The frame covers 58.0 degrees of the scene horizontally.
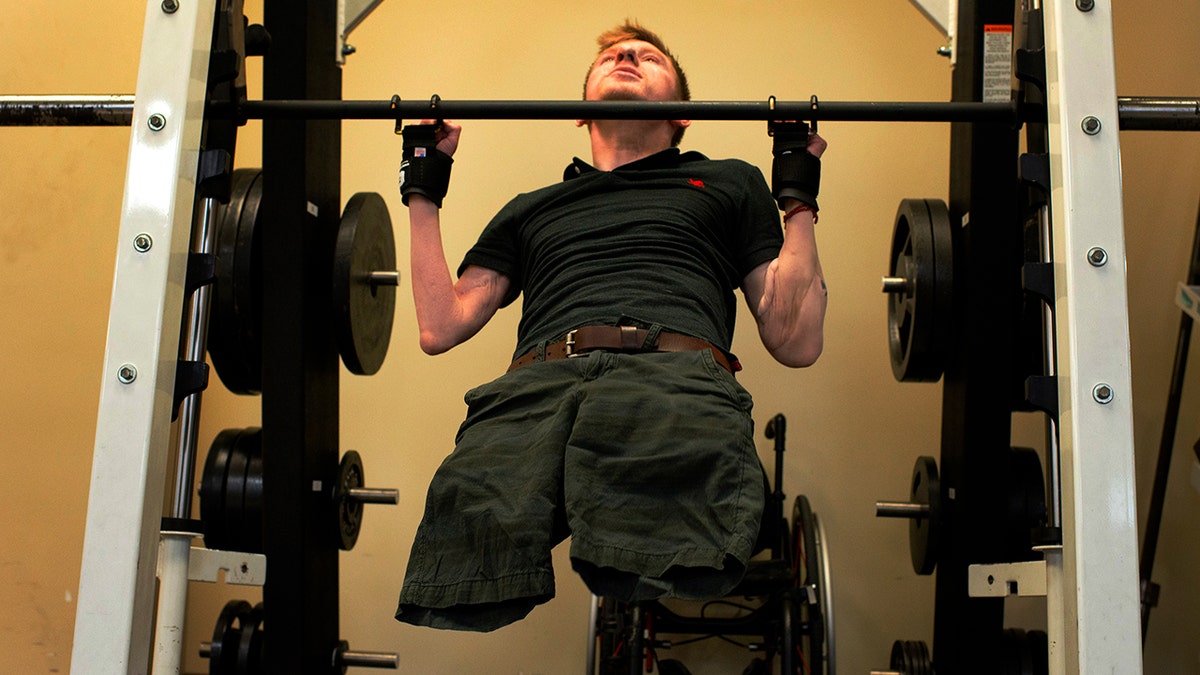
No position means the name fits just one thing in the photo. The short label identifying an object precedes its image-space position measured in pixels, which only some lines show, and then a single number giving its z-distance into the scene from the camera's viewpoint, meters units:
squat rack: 1.39
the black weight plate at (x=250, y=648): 2.45
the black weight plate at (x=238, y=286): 2.38
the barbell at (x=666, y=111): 1.79
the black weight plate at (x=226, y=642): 2.42
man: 1.55
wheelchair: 2.77
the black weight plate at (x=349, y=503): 2.48
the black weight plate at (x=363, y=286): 2.43
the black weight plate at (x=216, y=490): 2.44
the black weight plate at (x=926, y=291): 2.37
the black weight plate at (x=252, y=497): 2.44
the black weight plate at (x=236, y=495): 2.44
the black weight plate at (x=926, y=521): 2.45
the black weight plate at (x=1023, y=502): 2.31
